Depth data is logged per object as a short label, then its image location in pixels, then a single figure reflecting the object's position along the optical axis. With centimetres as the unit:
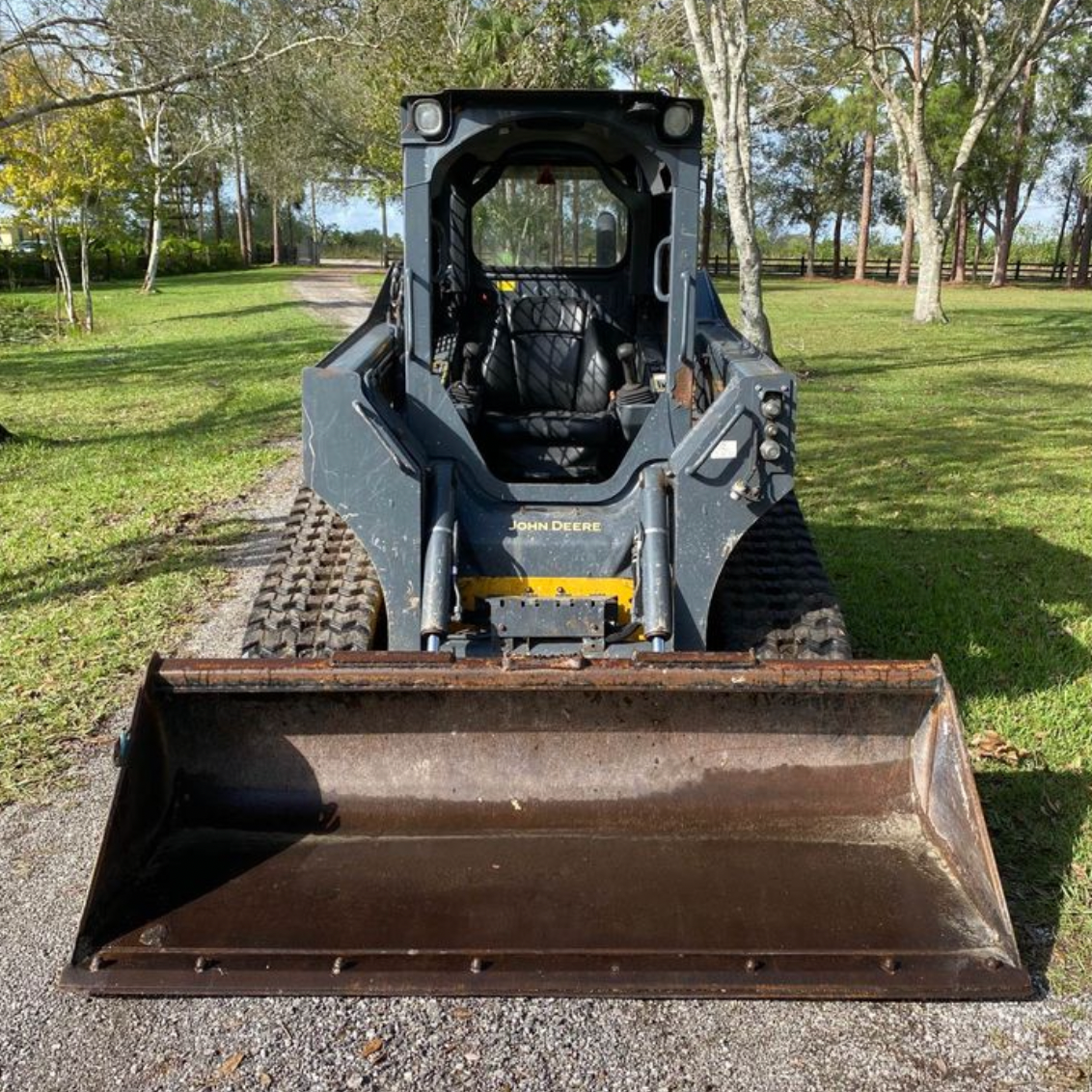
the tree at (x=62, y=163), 1939
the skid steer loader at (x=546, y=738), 304
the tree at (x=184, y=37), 1432
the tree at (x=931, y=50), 1916
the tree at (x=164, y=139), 2915
